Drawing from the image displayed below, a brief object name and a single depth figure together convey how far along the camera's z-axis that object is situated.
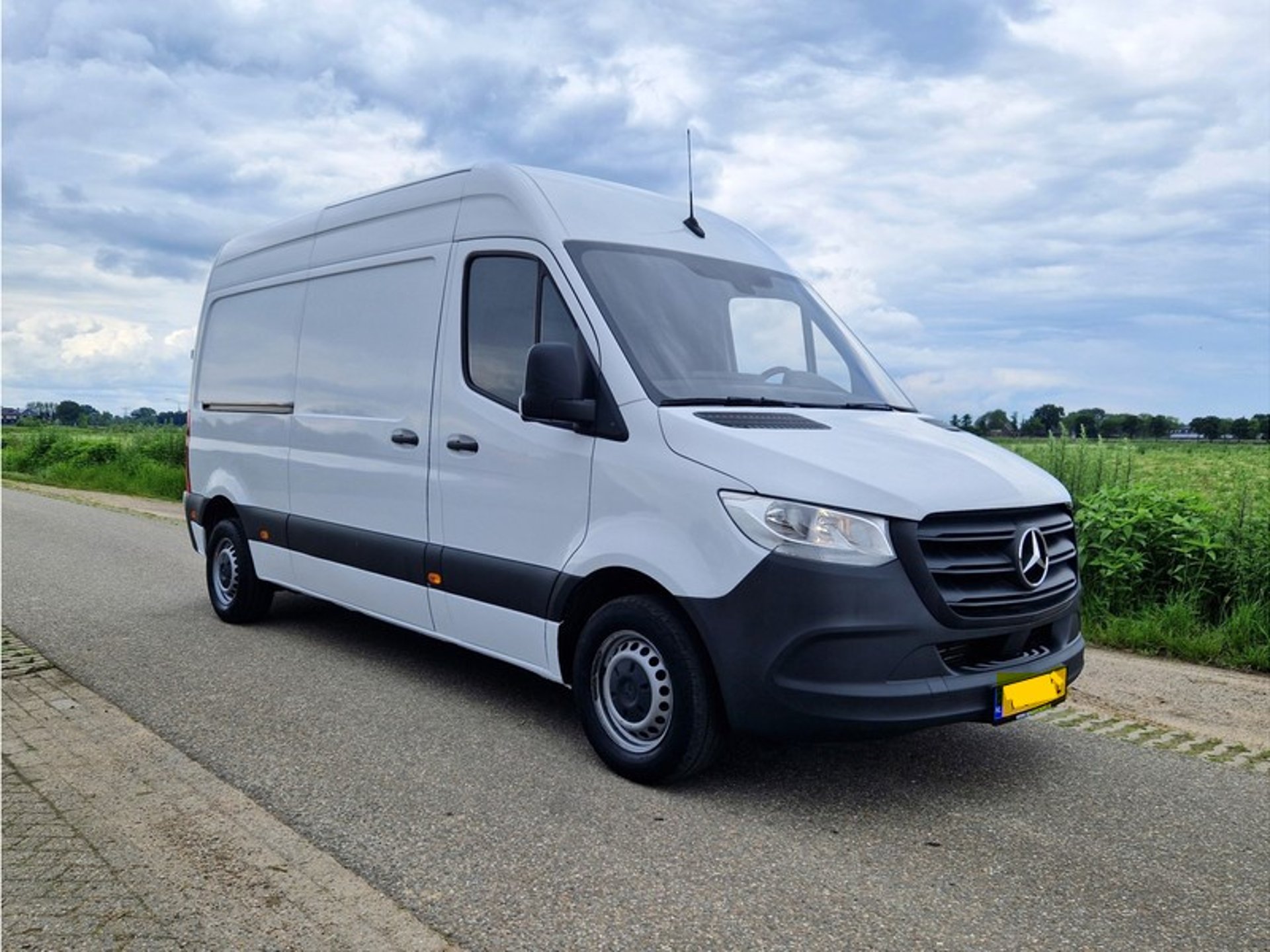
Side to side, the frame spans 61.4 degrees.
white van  3.82
